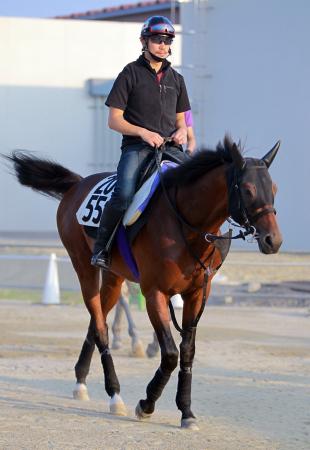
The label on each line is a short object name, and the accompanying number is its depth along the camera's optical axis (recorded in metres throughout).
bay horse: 12.72
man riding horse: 14.54
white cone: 30.06
